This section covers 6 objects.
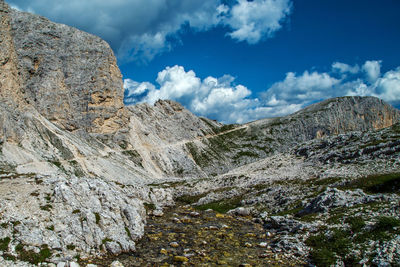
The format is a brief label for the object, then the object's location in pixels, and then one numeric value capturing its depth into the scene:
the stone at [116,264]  21.61
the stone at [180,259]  23.49
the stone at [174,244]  27.12
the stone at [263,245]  26.52
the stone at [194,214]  41.13
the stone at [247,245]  26.89
